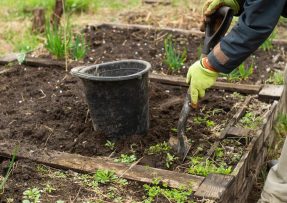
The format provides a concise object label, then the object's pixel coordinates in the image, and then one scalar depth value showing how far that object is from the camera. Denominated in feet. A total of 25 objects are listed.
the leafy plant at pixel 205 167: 9.62
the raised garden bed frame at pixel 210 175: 9.05
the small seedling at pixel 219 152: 10.43
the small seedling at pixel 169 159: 10.09
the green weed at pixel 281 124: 13.00
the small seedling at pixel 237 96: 13.08
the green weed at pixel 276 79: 13.73
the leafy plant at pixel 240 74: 14.12
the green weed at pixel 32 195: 8.70
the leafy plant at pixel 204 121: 11.73
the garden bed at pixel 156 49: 14.83
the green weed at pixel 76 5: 21.56
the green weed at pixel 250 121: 11.59
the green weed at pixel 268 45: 16.32
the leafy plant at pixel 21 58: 14.99
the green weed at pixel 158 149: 10.53
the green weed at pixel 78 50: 14.91
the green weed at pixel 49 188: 9.00
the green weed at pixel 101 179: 9.26
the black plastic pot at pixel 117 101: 10.39
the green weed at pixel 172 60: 14.45
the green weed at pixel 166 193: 8.75
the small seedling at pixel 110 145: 10.71
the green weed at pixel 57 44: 14.78
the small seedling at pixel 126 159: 9.99
